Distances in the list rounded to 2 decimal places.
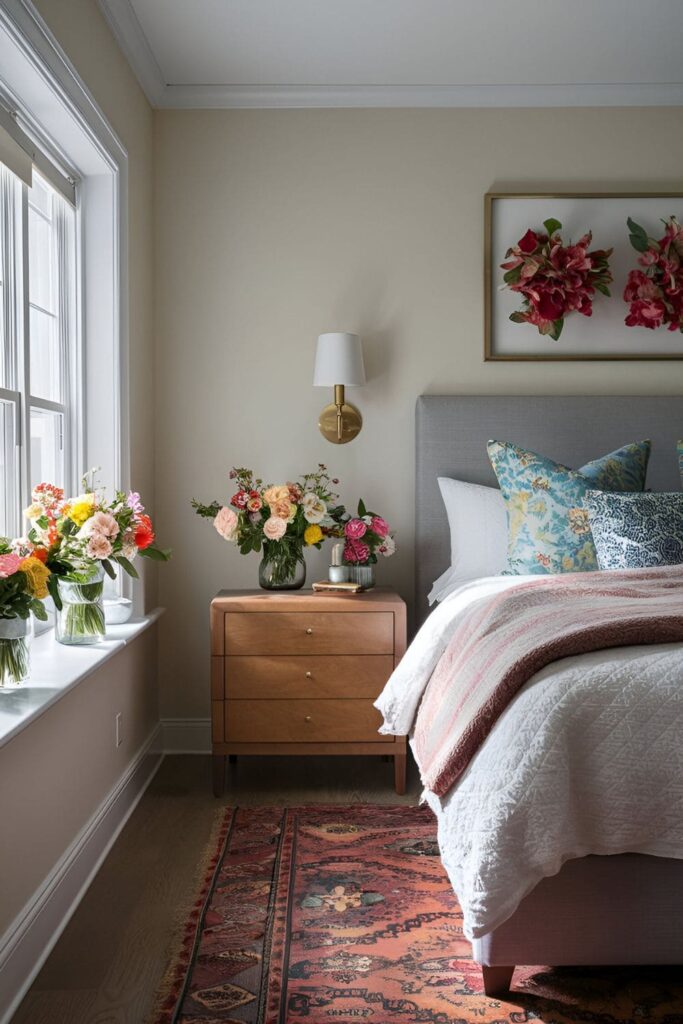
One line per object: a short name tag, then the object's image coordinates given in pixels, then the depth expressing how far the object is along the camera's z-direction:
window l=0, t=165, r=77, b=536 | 2.36
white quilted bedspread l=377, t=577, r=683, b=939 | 1.55
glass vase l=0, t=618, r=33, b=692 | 1.92
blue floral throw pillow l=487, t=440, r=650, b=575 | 2.85
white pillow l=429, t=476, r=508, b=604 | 3.18
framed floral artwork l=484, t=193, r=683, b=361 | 3.45
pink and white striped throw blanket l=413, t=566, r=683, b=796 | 1.77
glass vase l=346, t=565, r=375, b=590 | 3.28
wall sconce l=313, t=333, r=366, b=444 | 3.35
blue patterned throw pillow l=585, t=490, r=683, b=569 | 2.56
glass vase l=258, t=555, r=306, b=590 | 3.28
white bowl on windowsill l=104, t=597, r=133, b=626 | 2.94
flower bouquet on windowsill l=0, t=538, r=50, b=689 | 1.86
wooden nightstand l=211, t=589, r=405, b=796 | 3.06
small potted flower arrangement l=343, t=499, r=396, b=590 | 3.27
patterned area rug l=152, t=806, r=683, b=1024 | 1.76
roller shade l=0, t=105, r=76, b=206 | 2.25
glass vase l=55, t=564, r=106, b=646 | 2.49
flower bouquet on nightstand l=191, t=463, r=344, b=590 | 3.18
